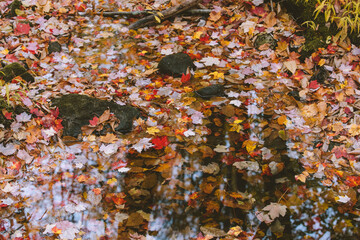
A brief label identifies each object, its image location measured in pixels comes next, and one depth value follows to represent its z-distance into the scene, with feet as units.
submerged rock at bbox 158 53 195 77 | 13.97
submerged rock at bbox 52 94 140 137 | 11.25
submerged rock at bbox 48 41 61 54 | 15.33
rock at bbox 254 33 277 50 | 14.90
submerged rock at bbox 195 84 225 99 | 12.84
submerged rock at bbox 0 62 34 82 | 12.93
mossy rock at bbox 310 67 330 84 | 12.96
